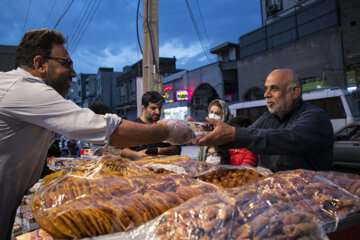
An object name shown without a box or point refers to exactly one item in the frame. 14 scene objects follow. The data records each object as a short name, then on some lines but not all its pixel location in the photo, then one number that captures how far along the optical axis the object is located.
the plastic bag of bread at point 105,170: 1.49
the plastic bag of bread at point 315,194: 1.10
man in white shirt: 1.24
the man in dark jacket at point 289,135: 1.81
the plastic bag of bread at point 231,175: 1.62
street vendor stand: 0.86
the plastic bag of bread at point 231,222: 0.83
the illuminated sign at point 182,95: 21.77
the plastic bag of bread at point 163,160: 2.03
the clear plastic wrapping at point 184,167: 1.75
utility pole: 5.22
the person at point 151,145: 3.07
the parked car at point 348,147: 6.86
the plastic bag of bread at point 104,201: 0.90
